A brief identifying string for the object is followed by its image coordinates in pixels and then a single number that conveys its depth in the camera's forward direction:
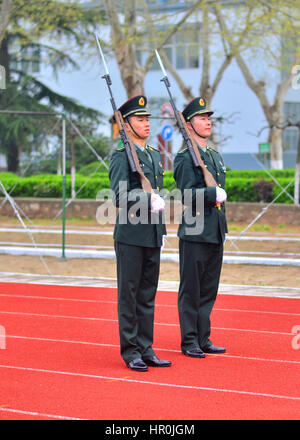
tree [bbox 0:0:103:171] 27.88
